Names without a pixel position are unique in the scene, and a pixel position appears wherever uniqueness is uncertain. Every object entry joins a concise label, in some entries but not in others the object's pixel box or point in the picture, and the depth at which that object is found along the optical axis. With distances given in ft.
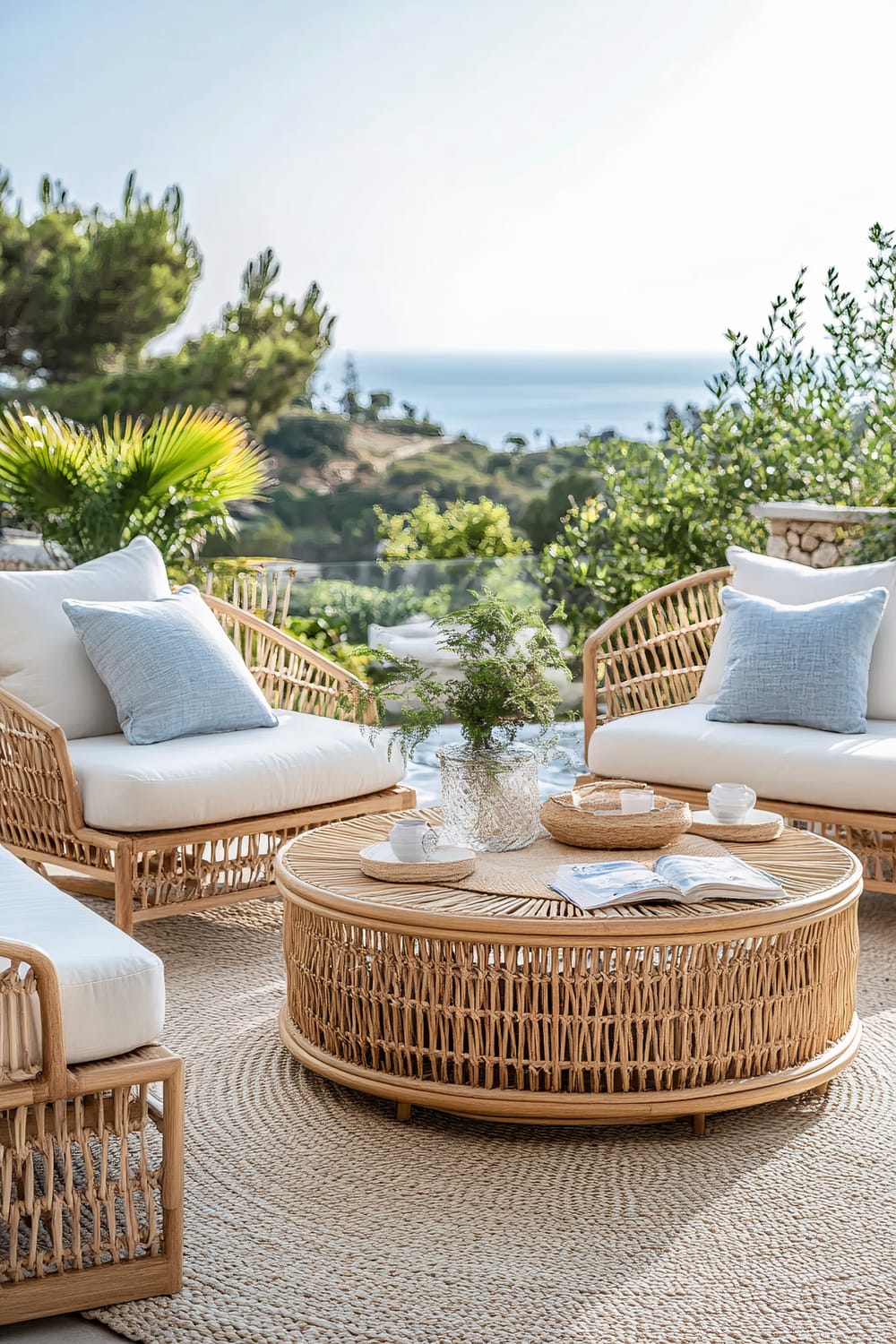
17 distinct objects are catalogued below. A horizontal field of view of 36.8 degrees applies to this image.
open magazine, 7.72
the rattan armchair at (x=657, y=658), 13.97
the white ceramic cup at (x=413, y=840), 8.33
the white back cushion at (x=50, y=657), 11.66
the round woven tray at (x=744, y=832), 9.21
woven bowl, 8.81
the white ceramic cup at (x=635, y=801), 9.00
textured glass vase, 8.84
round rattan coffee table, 7.43
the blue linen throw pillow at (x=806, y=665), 12.26
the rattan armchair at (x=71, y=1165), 5.72
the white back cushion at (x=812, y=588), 12.87
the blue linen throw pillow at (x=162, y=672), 11.55
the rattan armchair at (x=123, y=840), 10.49
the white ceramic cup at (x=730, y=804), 9.33
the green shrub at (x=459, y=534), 25.41
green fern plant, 8.83
